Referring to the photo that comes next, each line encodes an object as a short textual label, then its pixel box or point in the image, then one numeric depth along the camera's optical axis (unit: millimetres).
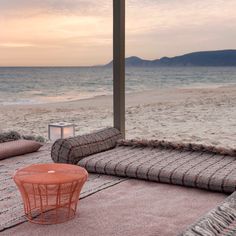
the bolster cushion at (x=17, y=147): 3027
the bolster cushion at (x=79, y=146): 2658
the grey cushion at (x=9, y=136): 3328
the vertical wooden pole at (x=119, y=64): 3336
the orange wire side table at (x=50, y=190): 1794
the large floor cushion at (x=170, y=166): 2246
